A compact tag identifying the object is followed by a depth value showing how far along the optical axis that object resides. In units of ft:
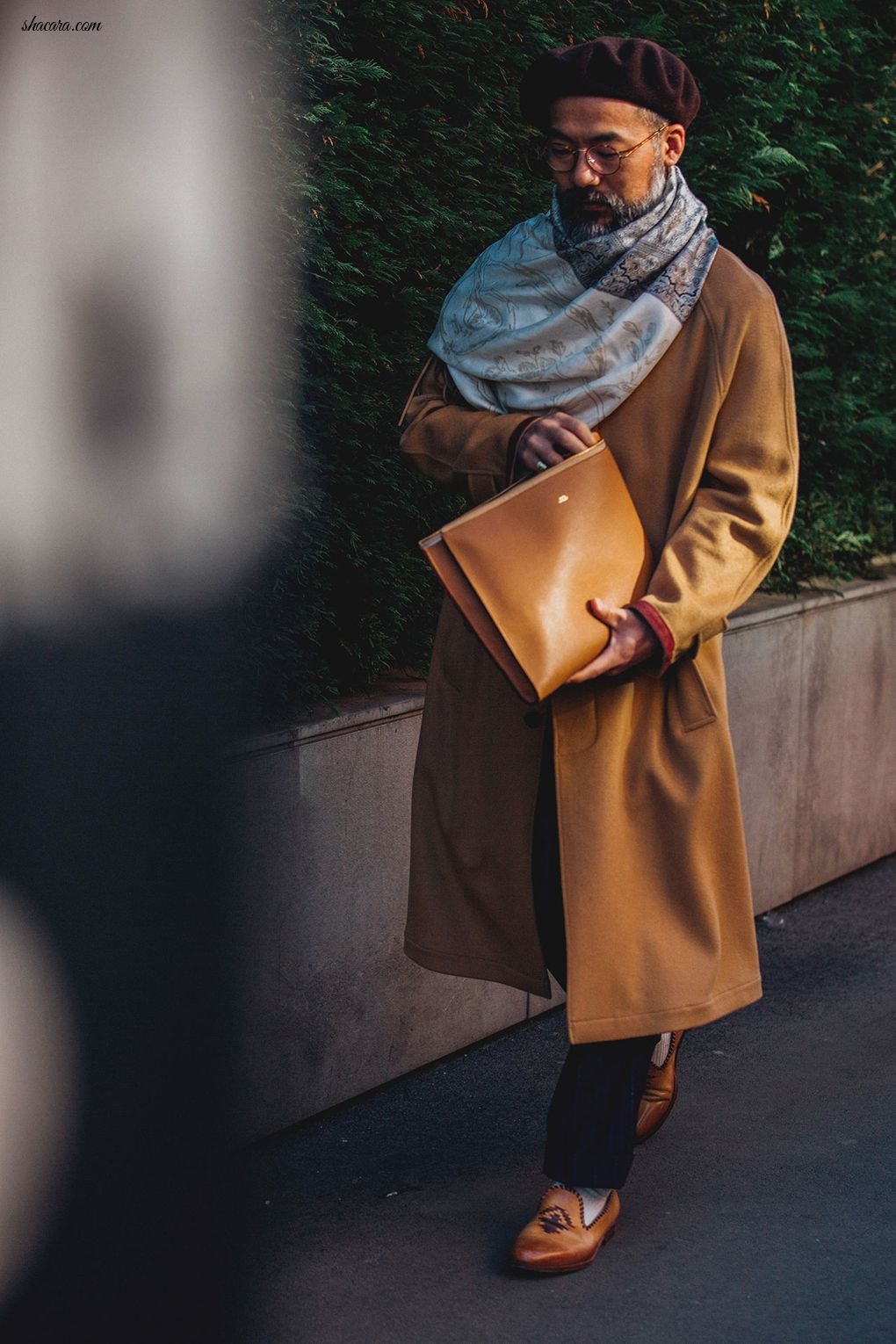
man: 15.84
